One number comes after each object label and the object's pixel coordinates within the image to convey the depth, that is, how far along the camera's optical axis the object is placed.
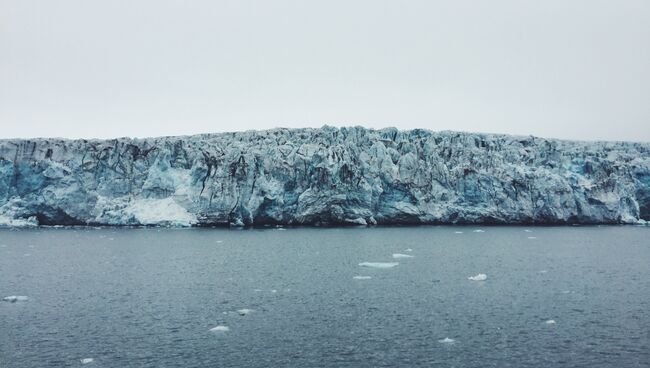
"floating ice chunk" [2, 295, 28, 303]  13.88
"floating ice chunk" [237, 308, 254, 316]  12.42
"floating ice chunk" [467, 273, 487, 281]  16.79
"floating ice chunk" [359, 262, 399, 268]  19.33
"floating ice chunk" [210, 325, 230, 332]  11.01
